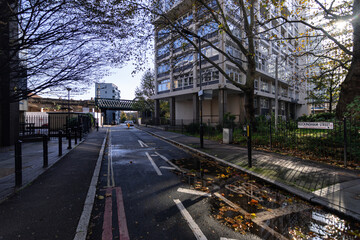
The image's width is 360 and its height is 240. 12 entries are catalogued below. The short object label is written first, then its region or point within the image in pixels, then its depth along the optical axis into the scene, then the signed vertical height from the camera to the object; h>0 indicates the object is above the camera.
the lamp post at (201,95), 10.79 +1.55
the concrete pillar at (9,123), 12.05 -0.17
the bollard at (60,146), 8.67 -1.30
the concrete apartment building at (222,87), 24.67 +5.61
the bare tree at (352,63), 8.05 +2.79
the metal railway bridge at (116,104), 60.32 +6.02
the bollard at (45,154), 6.64 -1.31
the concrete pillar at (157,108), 36.78 +2.55
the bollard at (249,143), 6.18 -0.86
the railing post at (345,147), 6.21 -1.03
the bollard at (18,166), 4.74 -1.27
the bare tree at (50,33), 4.32 +2.42
